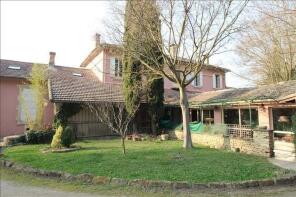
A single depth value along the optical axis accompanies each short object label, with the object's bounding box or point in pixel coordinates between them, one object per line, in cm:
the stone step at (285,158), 887
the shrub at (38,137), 1242
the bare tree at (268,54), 1352
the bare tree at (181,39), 1043
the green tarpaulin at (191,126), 1347
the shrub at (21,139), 1229
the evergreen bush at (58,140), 1040
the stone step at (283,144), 916
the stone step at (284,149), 909
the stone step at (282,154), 907
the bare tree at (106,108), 1414
